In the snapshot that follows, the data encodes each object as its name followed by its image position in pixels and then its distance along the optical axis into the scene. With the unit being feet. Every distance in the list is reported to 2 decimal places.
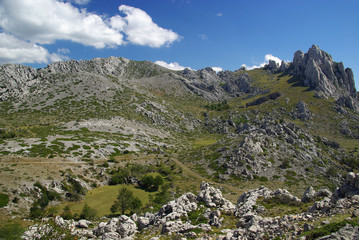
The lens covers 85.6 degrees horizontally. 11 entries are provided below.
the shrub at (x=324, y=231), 46.64
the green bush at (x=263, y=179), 202.28
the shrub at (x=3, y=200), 113.93
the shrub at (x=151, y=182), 187.21
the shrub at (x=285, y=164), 223.10
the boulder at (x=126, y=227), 87.06
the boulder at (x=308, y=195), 103.13
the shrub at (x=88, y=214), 115.47
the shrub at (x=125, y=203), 129.08
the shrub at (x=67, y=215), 108.54
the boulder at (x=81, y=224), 95.40
